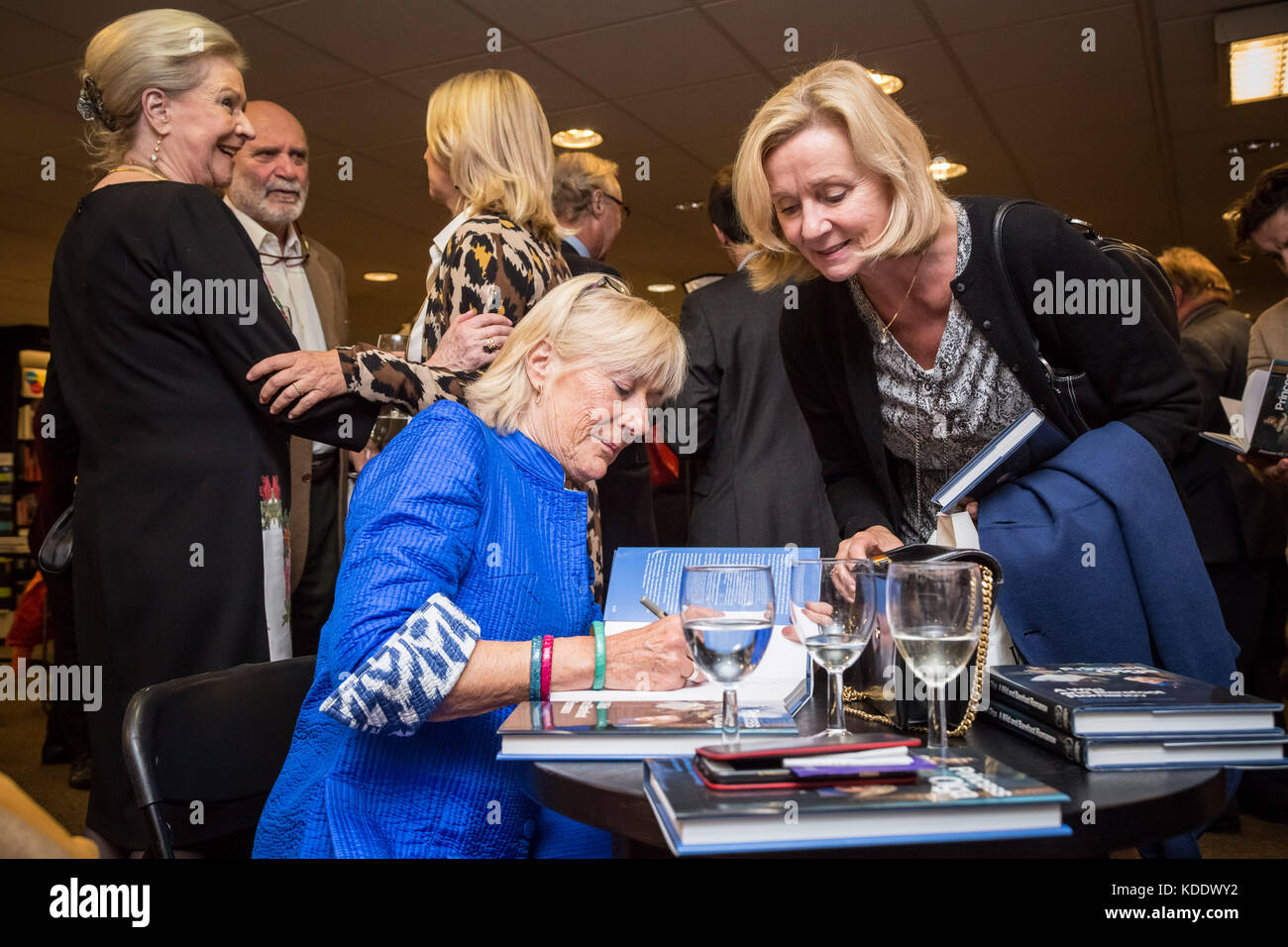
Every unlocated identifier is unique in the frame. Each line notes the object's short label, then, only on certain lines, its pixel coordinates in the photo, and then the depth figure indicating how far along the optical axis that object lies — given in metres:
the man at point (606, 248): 2.36
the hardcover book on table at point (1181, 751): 0.87
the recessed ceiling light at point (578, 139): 5.69
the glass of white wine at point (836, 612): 0.95
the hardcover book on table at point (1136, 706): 0.88
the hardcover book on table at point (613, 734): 0.92
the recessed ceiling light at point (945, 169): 6.25
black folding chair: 1.13
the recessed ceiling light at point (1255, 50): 4.27
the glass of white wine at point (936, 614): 0.88
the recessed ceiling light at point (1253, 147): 5.93
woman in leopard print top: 1.69
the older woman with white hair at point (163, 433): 1.62
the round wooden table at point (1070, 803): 0.73
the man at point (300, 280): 2.48
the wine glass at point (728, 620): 0.88
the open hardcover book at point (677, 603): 1.12
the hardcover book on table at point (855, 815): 0.68
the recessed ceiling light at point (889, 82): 4.93
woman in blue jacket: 1.00
